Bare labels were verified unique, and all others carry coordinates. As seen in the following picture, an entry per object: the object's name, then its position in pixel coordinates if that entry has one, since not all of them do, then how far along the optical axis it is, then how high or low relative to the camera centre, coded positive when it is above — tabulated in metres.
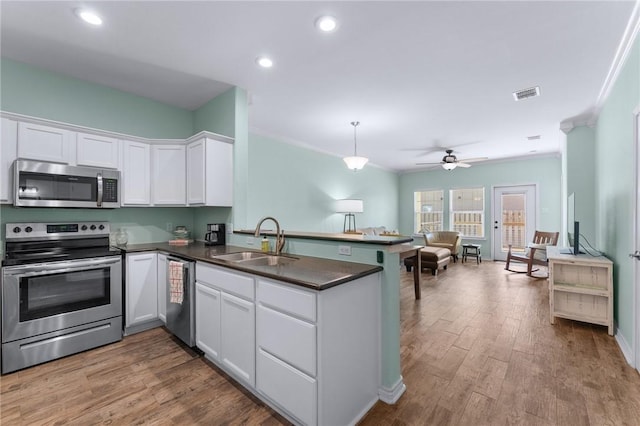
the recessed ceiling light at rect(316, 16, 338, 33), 2.02 +1.45
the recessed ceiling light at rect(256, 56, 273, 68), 2.57 +1.46
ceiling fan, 5.66 +1.09
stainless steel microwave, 2.37 +0.26
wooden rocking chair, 5.28 -0.74
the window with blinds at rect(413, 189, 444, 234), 8.27 +0.12
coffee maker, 3.24 -0.25
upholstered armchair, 6.79 -0.68
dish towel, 2.47 -0.64
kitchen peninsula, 1.48 -0.74
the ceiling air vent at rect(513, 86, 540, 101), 3.15 +1.44
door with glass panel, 6.84 -0.10
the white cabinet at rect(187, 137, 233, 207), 3.04 +0.46
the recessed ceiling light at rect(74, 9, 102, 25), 2.00 +1.47
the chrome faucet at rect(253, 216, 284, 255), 2.48 -0.26
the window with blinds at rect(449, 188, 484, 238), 7.58 +0.08
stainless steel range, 2.16 -0.70
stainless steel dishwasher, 2.41 -0.76
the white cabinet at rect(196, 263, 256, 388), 1.86 -0.80
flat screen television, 3.14 -0.19
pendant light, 4.55 +0.88
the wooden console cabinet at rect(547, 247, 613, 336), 2.85 -0.81
